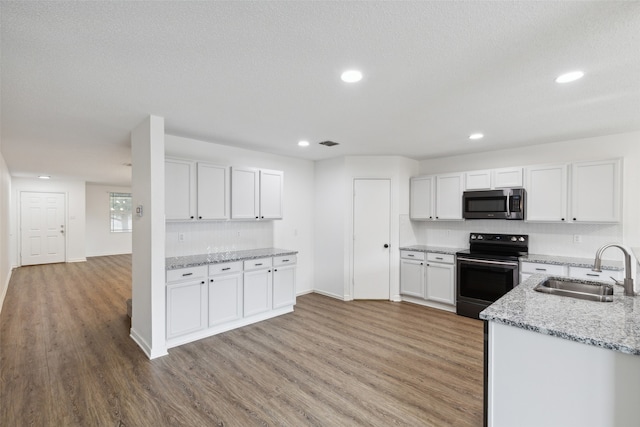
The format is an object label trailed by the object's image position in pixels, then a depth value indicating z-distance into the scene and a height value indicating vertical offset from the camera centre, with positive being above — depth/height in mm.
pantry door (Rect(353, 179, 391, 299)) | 5156 -442
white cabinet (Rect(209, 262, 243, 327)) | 3646 -1017
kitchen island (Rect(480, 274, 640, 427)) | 1394 -760
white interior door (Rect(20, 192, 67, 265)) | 8172 -500
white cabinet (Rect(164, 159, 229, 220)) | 3525 +247
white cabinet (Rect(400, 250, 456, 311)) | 4555 -1052
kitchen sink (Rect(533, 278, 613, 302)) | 2162 -589
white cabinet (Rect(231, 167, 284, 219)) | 4145 +251
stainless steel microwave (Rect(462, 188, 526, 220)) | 4168 +112
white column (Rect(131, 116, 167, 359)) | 3061 -284
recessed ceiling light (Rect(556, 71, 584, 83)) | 2158 +985
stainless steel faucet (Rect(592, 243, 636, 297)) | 1989 -437
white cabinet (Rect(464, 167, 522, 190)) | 4266 +485
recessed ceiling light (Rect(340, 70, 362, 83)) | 2148 +979
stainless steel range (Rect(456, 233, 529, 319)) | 4004 -802
